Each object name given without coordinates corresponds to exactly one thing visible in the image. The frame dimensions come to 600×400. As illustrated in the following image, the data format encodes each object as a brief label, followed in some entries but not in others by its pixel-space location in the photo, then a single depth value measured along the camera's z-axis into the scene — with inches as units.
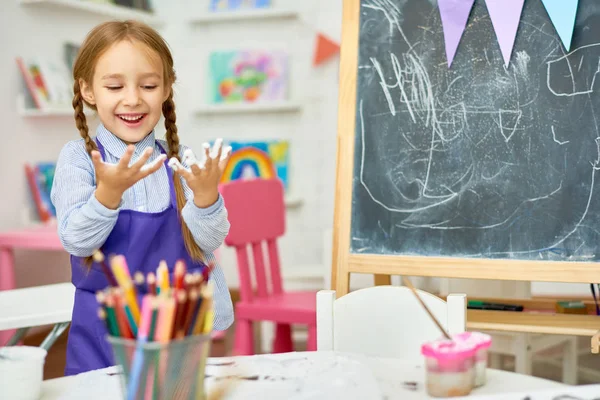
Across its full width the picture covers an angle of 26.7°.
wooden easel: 89.5
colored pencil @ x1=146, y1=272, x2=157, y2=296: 58.3
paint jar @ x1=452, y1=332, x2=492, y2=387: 64.0
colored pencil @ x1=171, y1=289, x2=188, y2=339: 57.4
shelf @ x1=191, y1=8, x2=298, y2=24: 186.2
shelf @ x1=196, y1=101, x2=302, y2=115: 186.6
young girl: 75.1
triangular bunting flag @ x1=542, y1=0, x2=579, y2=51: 89.9
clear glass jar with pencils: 56.9
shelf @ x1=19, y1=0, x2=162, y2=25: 153.9
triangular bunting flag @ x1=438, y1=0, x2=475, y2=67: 92.2
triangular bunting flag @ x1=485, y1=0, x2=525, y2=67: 91.2
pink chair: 116.3
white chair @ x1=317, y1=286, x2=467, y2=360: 77.3
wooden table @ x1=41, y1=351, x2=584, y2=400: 63.3
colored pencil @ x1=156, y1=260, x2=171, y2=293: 58.6
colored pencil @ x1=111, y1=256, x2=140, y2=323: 57.8
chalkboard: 90.1
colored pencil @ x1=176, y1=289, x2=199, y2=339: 57.6
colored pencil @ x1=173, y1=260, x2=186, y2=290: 58.1
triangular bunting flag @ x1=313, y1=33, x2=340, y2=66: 183.8
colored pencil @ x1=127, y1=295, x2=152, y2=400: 56.8
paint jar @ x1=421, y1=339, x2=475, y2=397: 63.0
